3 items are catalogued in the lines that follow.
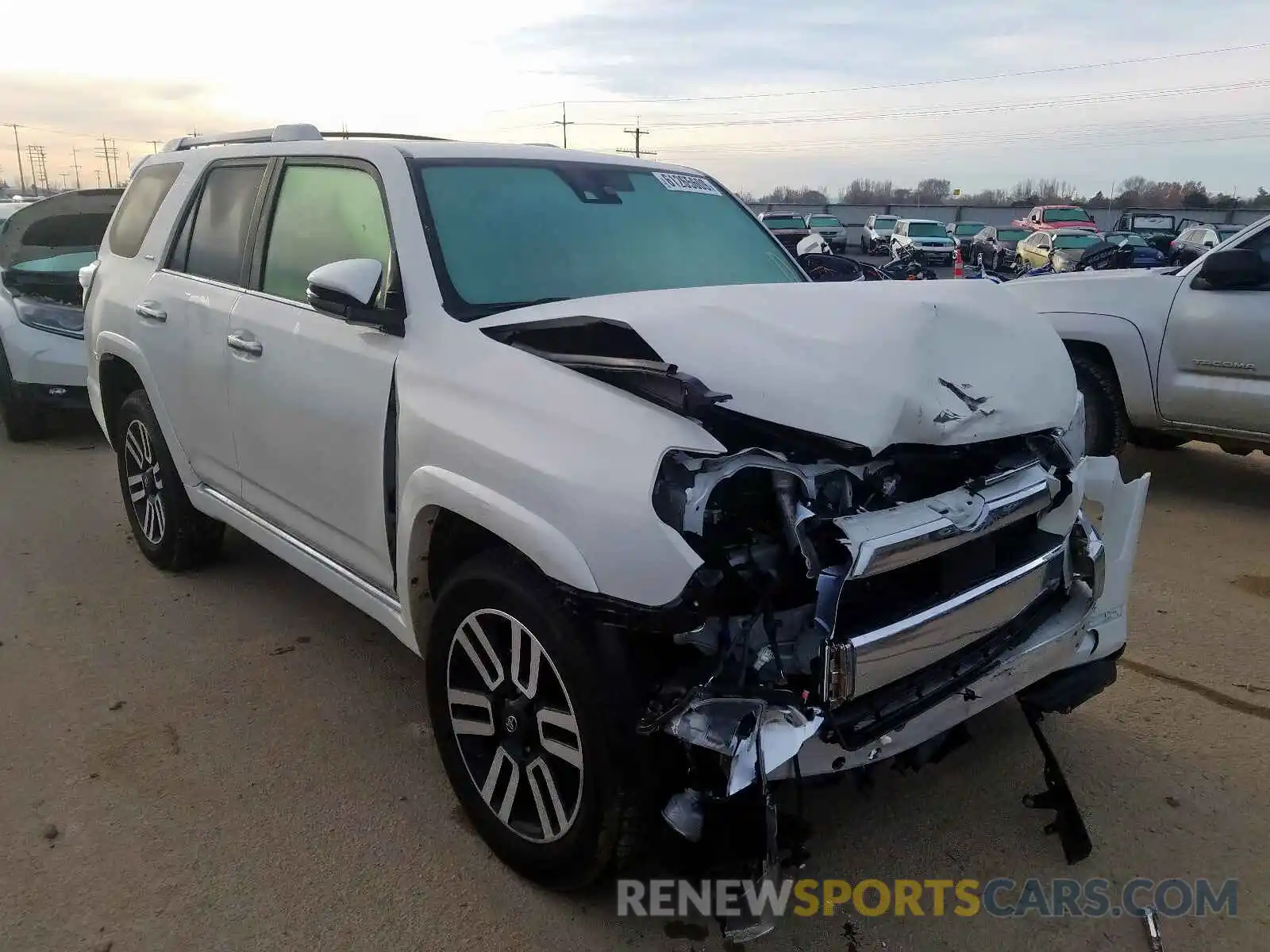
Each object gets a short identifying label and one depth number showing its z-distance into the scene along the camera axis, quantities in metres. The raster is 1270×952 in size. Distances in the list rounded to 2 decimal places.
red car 31.54
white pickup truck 5.58
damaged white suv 2.17
